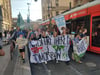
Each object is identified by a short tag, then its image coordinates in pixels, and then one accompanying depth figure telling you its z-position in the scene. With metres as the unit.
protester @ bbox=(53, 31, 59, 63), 3.50
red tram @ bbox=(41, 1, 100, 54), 4.32
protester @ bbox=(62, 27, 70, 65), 3.47
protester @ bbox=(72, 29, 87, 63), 3.60
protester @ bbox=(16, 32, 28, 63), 3.40
